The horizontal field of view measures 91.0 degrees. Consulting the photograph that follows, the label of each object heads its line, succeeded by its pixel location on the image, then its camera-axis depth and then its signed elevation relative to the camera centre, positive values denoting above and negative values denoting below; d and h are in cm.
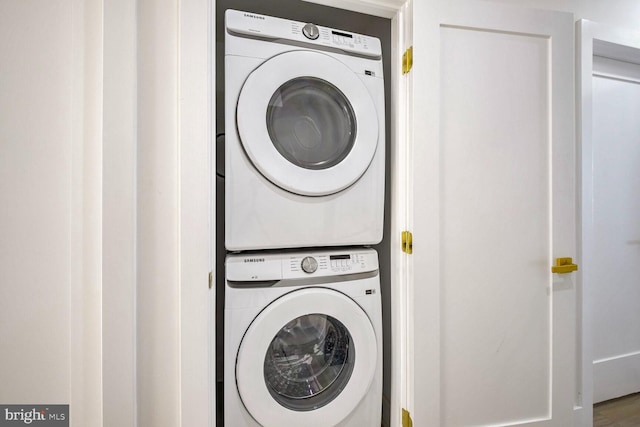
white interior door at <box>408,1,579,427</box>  125 -2
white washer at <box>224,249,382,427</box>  118 -51
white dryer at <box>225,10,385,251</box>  118 +31
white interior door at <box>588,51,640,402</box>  179 -9
